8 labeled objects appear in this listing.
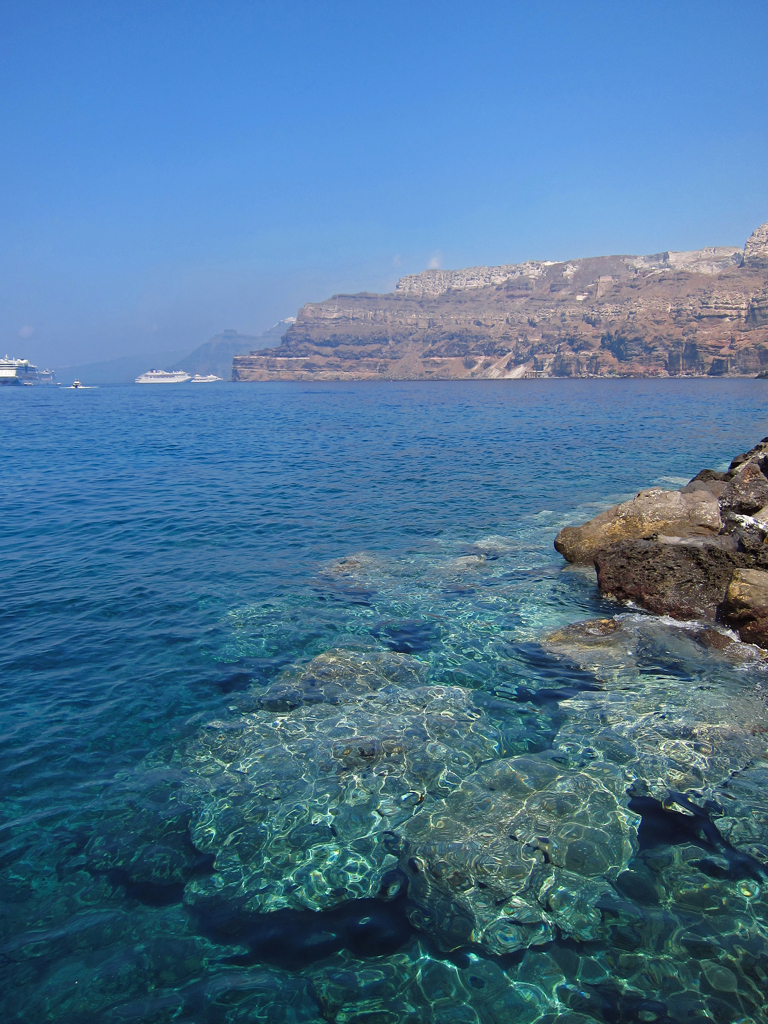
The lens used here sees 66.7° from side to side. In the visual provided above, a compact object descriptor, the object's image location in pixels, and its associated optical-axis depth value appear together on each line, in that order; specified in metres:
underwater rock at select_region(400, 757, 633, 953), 5.26
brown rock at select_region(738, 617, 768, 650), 10.05
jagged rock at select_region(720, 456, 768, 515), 15.20
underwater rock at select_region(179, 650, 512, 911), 5.86
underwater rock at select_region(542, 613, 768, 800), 7.19
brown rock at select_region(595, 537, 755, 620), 11.47
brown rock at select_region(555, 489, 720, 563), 13.88
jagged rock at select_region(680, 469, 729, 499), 17.59
